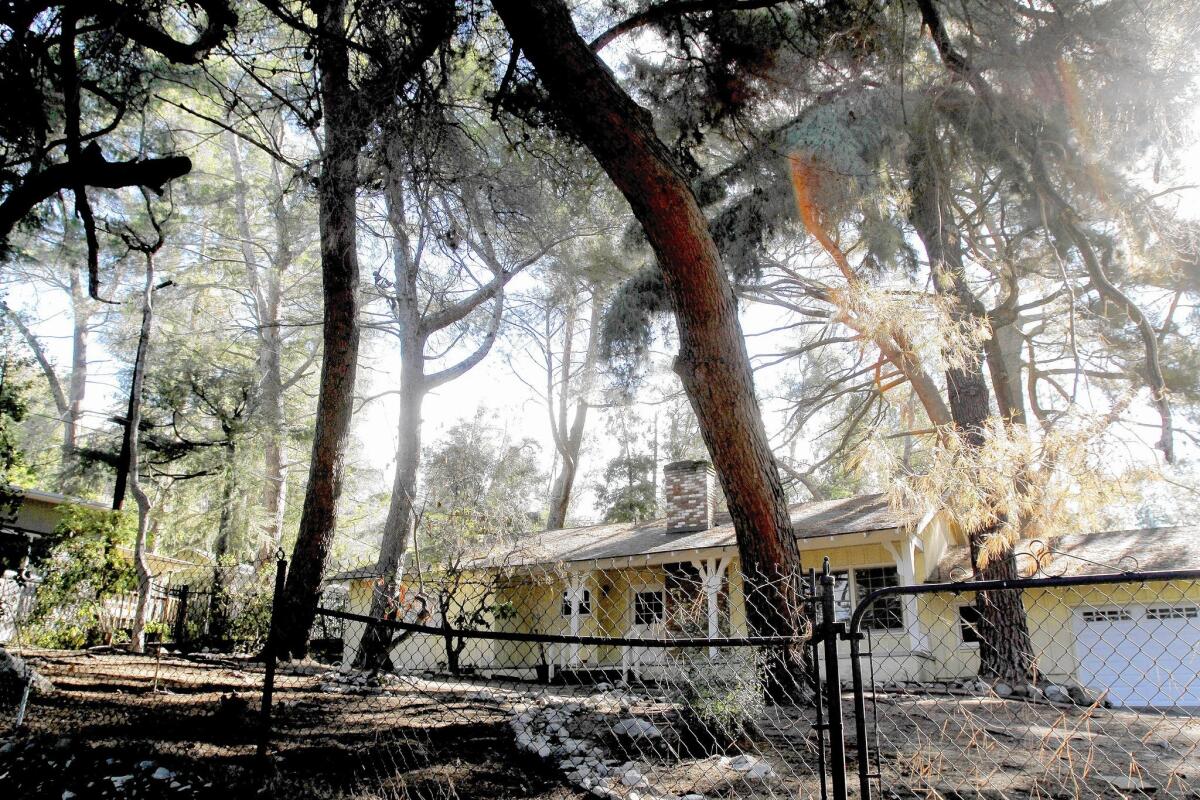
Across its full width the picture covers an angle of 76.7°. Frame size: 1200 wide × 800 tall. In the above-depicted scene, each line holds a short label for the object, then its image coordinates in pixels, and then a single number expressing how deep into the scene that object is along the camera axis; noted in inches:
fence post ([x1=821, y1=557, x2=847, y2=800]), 97.0
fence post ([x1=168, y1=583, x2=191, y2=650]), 434.9
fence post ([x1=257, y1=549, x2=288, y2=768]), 150.1
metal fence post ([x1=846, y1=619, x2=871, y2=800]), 97.5
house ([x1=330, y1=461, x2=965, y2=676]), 439.2
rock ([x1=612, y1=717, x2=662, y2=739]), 190.5
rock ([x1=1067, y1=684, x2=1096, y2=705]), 341.1
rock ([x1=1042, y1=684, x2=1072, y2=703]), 327.6
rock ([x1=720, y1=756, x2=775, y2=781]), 156.3
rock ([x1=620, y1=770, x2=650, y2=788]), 154.8
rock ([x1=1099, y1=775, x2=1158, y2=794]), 146.0
